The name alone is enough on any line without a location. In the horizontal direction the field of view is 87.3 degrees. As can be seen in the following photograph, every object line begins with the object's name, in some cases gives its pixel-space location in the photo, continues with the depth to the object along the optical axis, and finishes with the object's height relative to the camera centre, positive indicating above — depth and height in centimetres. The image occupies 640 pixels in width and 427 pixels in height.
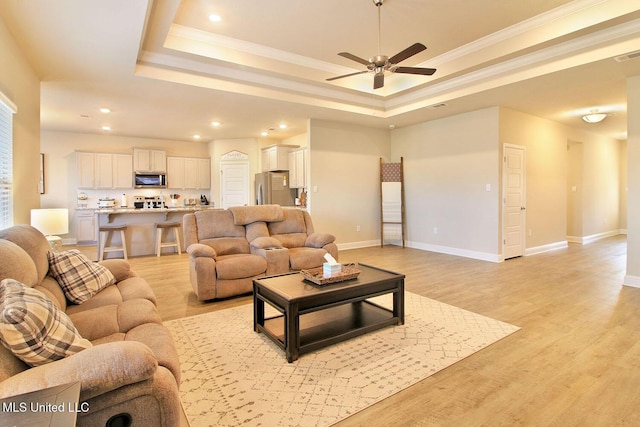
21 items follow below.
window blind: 302 +41
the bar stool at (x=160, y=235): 648 -54
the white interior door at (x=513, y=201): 587 +6
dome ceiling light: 610 +160
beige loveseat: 369 -50
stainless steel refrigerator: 783 +41
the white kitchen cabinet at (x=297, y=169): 743 +86
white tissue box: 285 -55
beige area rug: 187 -111
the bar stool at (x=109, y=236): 604 -53
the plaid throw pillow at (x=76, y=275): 236 -49
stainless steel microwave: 849 +72
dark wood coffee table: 241 -85
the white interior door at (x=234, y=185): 888 +59
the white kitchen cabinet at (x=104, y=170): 794 +93
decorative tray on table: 272 -59
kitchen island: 633 -32
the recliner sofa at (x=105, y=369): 112 -59
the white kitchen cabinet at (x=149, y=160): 845 +122
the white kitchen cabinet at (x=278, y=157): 790 +117
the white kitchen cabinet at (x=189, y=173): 898 +95
